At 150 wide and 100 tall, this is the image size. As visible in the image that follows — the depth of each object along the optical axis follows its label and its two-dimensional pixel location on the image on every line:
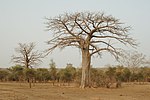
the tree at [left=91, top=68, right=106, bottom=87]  30.04
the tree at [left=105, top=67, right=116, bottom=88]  30.38
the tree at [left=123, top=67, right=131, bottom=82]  50.61
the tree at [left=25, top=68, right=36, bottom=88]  43.06
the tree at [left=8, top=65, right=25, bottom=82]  51.63
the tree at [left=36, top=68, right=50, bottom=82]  51.75
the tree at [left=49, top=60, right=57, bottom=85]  51.46
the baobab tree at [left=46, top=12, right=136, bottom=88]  27.31
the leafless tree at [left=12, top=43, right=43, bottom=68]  50.60
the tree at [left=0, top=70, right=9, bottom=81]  54.25
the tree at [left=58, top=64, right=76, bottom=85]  47.62
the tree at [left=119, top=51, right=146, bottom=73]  68.97
